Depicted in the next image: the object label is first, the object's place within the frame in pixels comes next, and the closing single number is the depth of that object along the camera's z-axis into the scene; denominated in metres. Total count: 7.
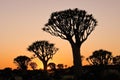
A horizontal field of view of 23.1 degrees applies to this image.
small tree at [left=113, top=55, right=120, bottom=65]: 79.50
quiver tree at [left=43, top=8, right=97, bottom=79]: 29.80
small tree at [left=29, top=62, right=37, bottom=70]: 97.06
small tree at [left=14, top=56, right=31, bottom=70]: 65.81
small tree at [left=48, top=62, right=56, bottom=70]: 92.94
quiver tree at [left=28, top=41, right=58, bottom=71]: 46.97
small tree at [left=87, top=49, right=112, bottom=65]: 58.31
